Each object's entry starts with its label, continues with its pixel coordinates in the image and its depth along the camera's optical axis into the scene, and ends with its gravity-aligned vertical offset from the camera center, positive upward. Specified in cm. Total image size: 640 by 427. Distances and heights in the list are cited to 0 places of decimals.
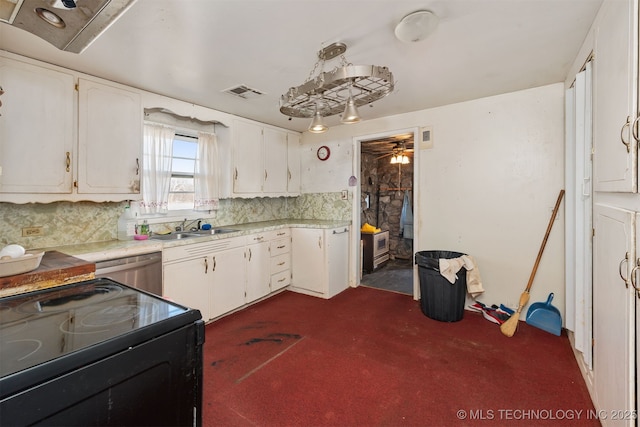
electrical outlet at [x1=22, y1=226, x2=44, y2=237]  224 -17
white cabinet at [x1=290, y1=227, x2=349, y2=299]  362 -66
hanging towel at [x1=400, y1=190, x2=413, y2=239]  547 -17
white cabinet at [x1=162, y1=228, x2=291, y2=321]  263 -65
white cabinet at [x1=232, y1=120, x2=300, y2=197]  361 +68
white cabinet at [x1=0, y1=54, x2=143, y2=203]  198 +57
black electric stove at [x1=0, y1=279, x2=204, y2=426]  63 -38
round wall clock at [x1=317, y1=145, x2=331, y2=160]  423 +86
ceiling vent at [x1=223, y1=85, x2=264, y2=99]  271 +116
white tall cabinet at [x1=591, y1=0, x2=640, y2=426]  113 +1
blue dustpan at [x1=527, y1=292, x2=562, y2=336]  262 -100
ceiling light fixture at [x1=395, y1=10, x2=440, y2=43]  162 +108
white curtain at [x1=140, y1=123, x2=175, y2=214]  295 +44
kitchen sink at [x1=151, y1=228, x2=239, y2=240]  295 -26
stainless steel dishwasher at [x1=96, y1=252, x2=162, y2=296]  216 -48
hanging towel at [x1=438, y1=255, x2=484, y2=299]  282 -61
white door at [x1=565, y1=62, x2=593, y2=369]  193 -12
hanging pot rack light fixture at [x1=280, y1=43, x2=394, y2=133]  170 +81
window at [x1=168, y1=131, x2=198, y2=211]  328 +45
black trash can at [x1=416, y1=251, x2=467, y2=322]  285 -82
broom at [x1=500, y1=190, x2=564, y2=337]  259 -84
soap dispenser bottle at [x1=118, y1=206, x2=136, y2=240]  273 -17
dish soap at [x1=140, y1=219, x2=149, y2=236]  286 -19
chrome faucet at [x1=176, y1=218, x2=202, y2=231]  323 -18
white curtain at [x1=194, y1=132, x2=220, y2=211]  344 +45
